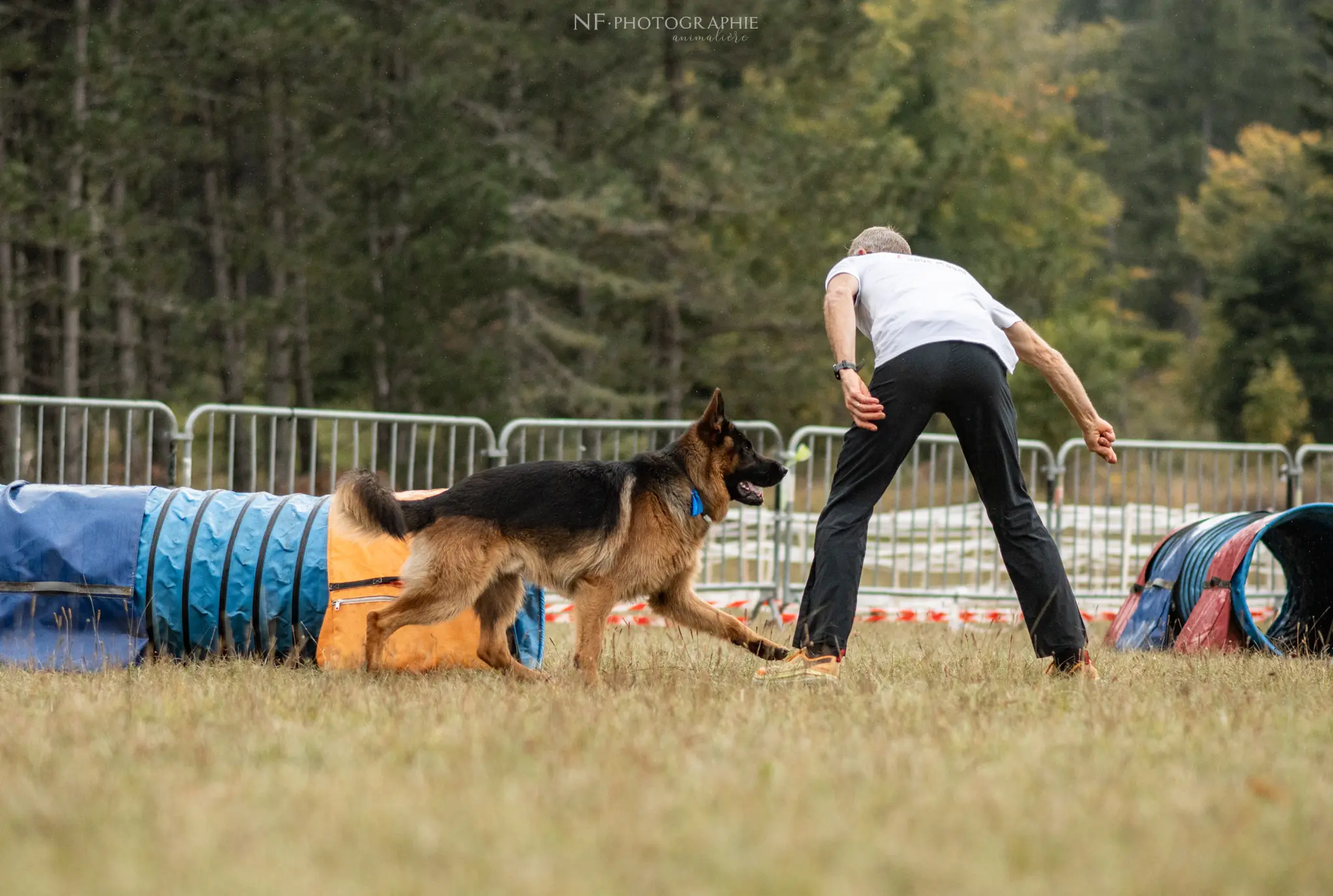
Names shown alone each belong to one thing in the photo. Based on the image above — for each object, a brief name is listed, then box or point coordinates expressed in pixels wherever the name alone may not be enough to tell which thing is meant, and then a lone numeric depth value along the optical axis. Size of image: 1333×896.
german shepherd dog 11.09
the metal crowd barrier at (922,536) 22.32
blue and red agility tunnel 14.12
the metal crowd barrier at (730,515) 21.70
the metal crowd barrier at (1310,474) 23.34
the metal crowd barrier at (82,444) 19.31
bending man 10.47
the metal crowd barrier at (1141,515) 23.47
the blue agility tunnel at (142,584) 11.74
